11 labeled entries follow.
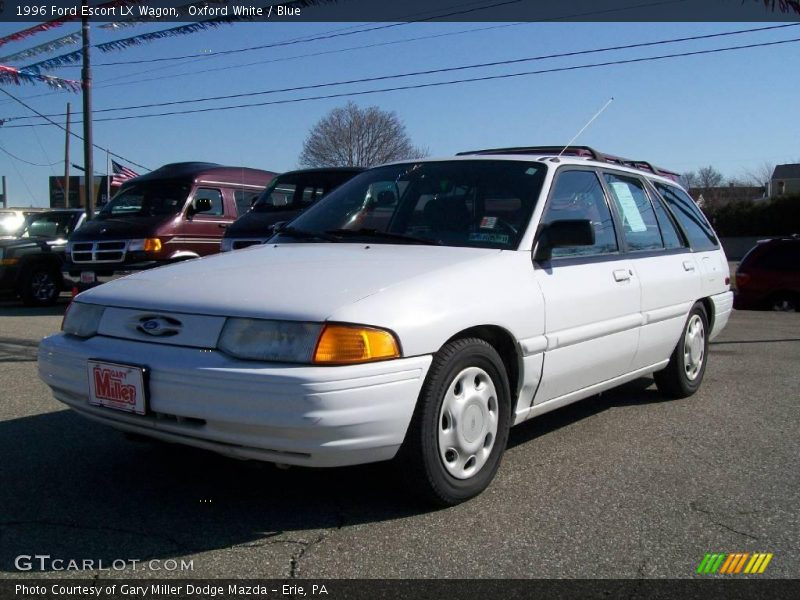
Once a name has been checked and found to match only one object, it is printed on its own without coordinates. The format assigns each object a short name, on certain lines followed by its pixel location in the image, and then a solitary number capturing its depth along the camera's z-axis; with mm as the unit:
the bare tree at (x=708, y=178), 76062
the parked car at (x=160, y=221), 11203
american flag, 24194
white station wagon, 2998
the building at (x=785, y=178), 68375
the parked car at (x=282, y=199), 10547
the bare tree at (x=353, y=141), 40219
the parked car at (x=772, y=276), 12992
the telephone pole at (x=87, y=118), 17125
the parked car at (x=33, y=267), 12672
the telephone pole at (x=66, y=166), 37903
